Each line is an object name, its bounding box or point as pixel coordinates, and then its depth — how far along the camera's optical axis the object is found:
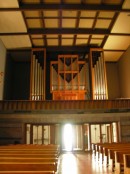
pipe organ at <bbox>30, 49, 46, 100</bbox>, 10.38
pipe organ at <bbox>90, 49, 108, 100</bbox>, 10.41
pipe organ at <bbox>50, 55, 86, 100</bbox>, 10.50
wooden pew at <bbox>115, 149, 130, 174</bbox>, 3.93
